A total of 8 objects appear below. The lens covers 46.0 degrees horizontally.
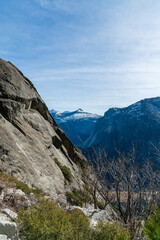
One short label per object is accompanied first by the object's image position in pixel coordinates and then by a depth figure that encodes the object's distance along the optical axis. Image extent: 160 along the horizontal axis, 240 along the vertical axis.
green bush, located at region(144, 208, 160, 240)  4.96
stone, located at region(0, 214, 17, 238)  5.40
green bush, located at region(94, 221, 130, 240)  6.63
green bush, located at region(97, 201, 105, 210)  18.84
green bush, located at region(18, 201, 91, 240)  5.70
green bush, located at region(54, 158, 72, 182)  20.53
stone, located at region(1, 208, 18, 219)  6.71
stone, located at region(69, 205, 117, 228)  9.53
